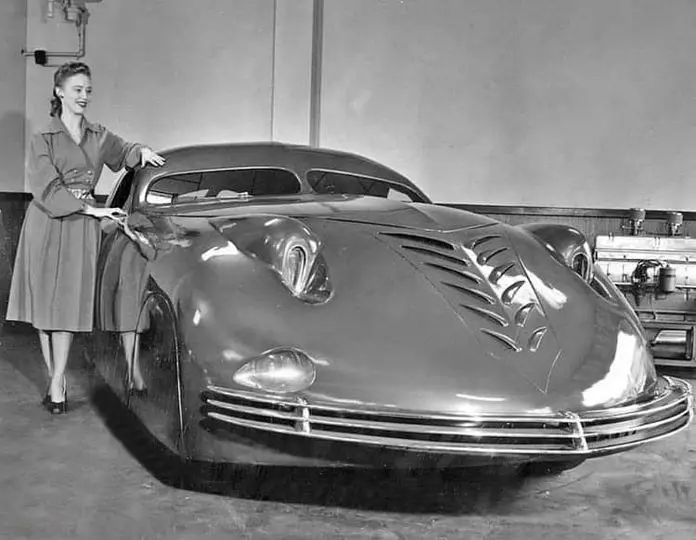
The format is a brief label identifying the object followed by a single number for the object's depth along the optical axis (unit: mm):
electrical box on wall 5461
